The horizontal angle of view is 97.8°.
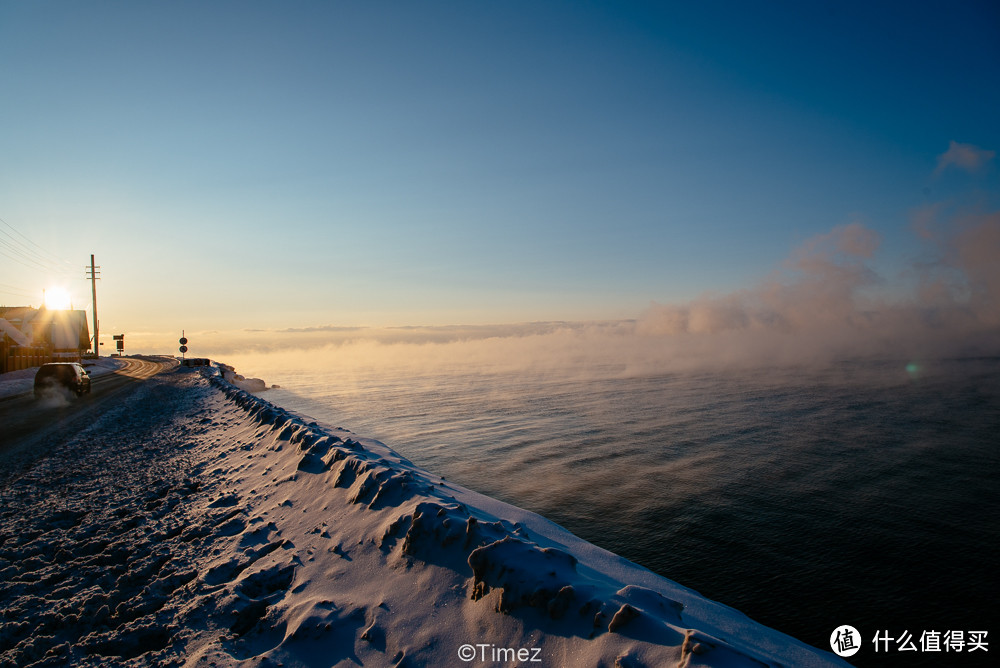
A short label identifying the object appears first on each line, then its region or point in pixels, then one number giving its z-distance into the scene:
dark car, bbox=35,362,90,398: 22.95
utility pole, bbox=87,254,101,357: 68.96
